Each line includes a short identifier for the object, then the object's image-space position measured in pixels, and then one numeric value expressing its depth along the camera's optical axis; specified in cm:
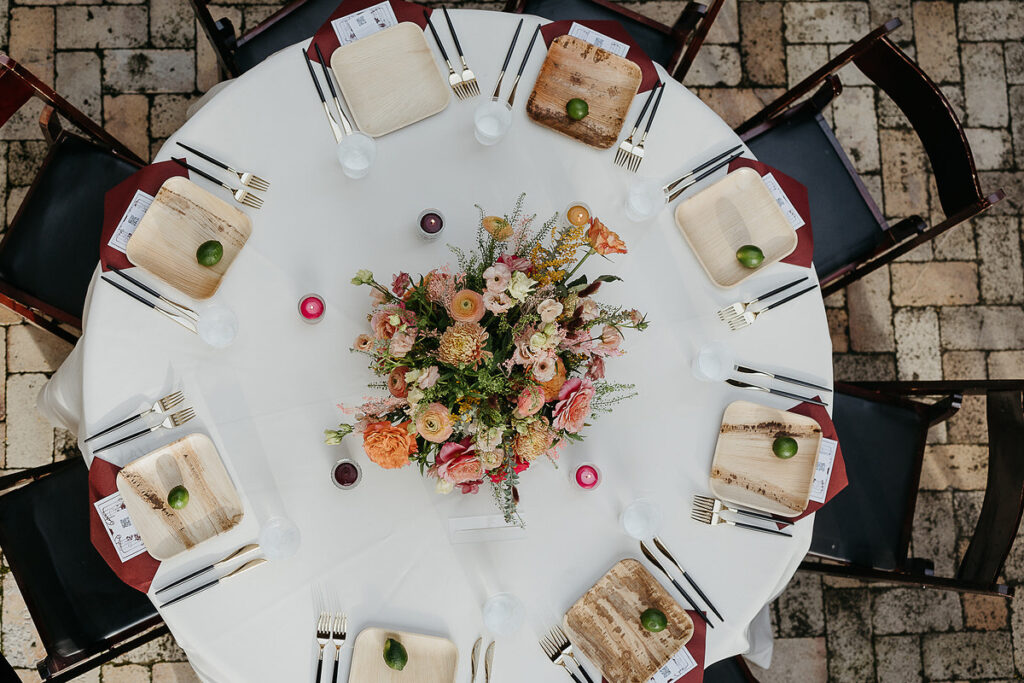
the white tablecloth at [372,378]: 214
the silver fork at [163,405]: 211
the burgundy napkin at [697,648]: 219
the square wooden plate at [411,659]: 212
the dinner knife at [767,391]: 230
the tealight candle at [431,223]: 221
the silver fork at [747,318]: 230
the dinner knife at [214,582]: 210
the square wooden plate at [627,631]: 220
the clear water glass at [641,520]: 218
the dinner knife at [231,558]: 211
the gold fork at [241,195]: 220
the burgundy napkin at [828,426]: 229
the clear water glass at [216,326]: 211
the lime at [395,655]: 199
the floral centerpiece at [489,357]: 167
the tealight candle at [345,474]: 215
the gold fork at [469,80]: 229
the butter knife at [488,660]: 215
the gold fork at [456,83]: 229
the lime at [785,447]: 216
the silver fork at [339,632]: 214
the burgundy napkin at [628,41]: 233
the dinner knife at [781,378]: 230
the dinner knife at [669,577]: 222
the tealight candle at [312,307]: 216
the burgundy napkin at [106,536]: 207
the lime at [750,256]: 221
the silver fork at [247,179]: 221
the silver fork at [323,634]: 214
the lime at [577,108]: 222
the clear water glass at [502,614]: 212
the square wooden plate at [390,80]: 226
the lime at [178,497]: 203
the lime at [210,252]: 209
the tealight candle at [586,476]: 220
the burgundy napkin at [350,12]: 227
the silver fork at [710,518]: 225
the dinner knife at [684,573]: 222
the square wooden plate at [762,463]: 226
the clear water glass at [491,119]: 221
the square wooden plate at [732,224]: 232
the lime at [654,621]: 210
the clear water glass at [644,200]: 226
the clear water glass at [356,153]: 217
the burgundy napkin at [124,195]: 214
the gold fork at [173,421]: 212
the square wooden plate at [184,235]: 215
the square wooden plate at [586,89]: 231
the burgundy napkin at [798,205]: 233
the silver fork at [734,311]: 230
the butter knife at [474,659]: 215
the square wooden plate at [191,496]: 208
